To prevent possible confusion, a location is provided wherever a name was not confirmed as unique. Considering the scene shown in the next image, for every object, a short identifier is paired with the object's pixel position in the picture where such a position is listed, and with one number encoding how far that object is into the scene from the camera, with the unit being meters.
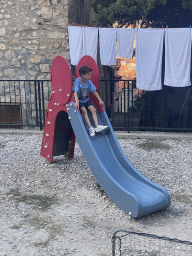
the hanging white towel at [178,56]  7.05
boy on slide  4.71
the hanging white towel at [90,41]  7.80
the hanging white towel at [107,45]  7.65
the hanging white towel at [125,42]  7.47
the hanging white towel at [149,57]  7.21
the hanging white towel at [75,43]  7.93
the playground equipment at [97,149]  3.87
